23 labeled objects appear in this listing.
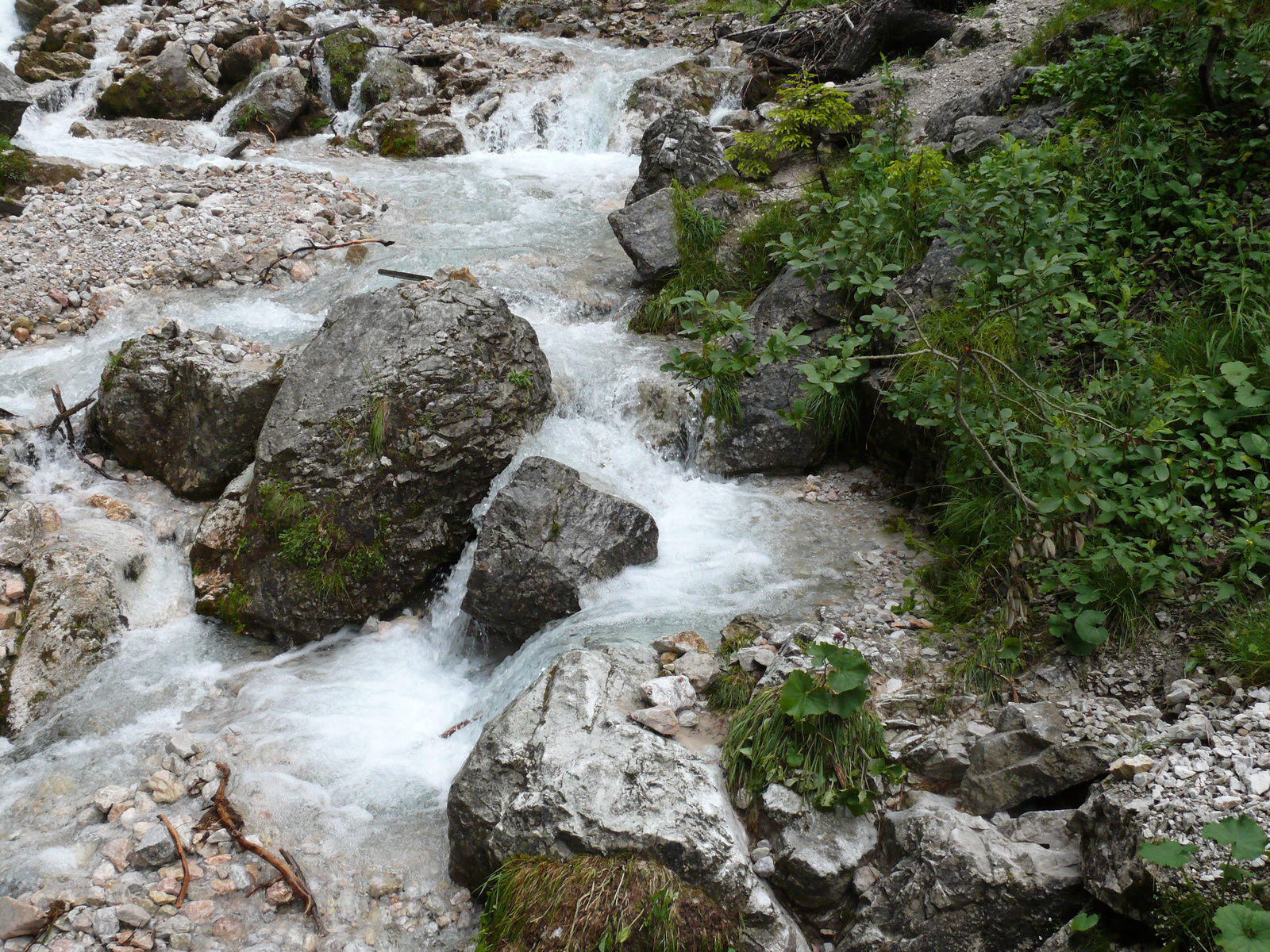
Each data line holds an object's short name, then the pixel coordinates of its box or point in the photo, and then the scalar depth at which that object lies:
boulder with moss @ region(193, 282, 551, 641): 5.70
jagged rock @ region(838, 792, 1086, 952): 2.84
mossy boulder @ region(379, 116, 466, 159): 13.20
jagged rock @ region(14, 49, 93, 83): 14.05
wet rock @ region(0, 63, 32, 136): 11.05
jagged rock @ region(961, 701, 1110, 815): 3.14
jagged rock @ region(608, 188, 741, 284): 8.34
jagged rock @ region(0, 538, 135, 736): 5.01
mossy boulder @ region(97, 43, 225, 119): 13.38
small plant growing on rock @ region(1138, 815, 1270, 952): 2.12
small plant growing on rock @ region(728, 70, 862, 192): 8.78
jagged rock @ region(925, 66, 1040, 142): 7.84
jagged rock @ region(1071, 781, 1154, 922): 2.54
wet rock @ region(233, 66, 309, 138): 13.29
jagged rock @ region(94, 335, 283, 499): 6.44
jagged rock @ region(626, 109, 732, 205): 9.45
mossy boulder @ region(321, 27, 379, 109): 14.48
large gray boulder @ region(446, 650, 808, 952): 3.32
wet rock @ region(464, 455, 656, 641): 5.40
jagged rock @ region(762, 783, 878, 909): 3.26
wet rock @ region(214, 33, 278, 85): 14.45
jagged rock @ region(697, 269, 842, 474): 6.57
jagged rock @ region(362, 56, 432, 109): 14.30
